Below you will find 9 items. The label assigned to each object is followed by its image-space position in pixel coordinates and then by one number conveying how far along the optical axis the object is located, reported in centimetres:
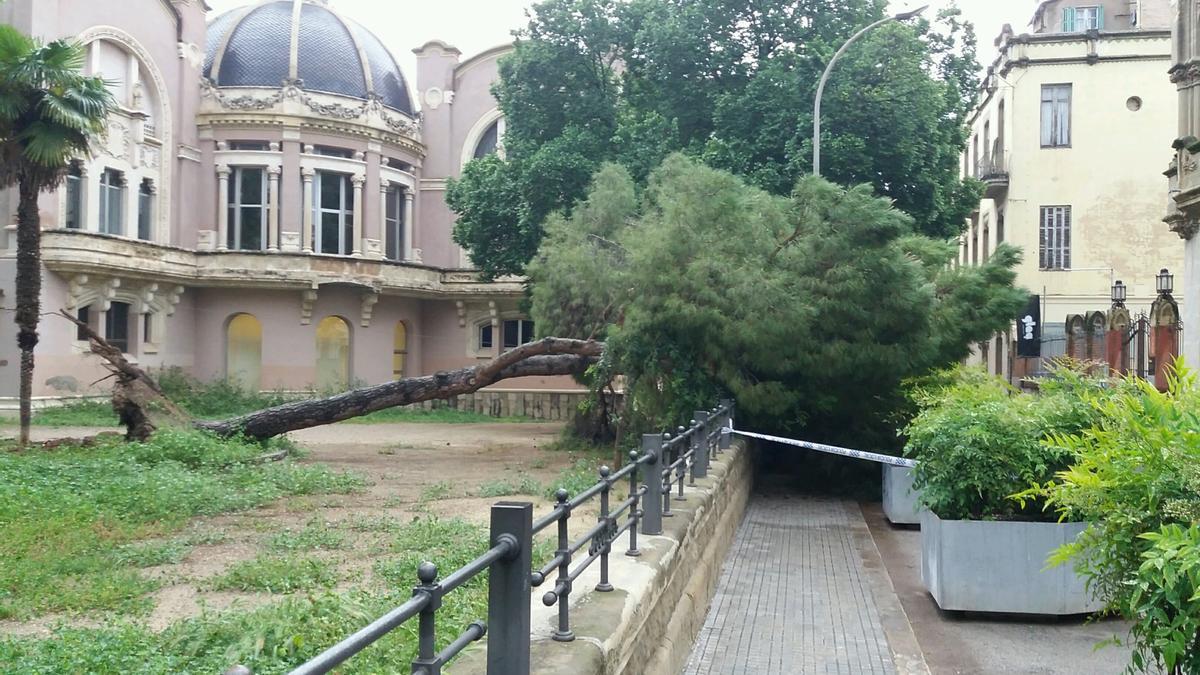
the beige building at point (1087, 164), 3381
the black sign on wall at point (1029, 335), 3216
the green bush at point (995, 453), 765
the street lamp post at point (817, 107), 1605
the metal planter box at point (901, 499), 1212
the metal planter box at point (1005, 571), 757
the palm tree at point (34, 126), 1681
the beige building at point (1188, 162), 2164
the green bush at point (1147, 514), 365
